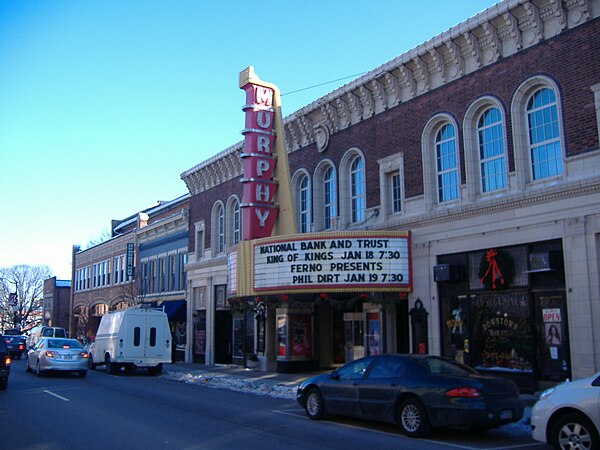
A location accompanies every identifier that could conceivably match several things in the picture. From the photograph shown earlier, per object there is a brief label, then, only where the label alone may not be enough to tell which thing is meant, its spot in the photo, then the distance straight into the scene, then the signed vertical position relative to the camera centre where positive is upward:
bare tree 86.31 +2.88
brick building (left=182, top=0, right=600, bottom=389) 15.52 +3.44
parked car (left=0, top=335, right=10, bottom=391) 17.89 -1.46
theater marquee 19.92 +1.35
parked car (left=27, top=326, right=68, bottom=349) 40.95 -1.43
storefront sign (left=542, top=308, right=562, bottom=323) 15.82 -0.35
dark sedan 10.30 -1.60
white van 25.06 -1.24
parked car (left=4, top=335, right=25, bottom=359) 40.03 -2.22
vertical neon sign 23.33 +5.32
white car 8.34 -1.59
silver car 22.94 -1.67
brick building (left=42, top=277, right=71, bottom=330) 69.00 +0.75
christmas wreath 17.11 +0.90
